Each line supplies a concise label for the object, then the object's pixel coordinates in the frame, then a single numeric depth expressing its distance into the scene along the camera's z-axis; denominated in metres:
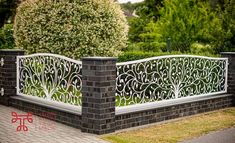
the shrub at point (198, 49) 13.69
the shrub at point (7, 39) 18.61
